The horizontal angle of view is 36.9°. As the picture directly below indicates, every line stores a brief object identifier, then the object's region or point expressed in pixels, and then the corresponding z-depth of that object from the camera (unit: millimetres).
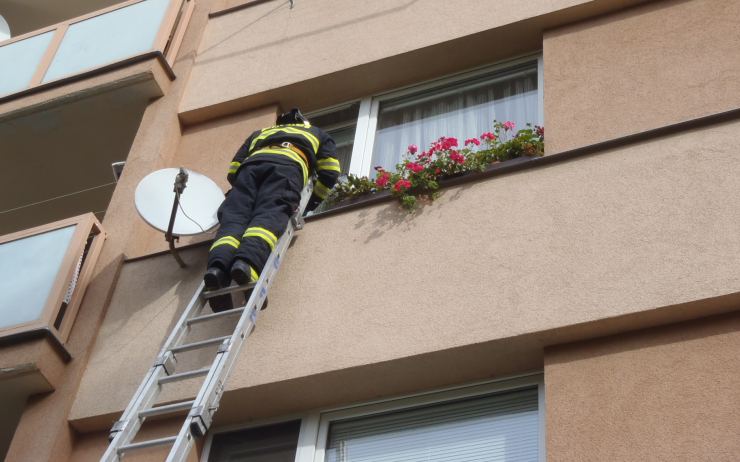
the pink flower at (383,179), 8039
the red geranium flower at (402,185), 7754
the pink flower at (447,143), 8047
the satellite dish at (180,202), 7980
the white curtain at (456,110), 9000
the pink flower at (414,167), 7828
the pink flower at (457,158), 7846
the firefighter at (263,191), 7008
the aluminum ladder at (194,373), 5723
